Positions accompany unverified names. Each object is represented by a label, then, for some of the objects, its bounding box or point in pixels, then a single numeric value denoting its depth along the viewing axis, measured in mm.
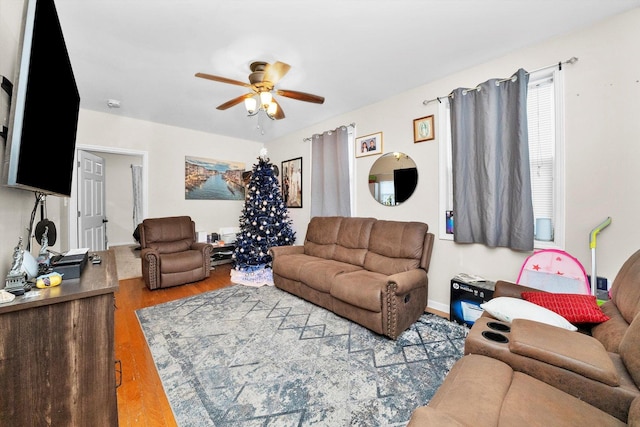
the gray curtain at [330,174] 3861
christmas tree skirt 3811
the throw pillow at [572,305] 1425
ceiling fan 2186
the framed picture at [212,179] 4840
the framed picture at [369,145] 3490
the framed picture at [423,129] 2951
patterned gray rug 1493
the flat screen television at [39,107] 1068
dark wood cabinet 985
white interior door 3845
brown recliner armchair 3529
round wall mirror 3181
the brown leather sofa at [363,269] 2279
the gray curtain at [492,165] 2262
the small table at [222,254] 4953
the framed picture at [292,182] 4809
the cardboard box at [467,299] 2315
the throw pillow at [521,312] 1396
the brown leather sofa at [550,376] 884
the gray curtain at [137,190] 6205
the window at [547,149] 2172
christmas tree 4148
